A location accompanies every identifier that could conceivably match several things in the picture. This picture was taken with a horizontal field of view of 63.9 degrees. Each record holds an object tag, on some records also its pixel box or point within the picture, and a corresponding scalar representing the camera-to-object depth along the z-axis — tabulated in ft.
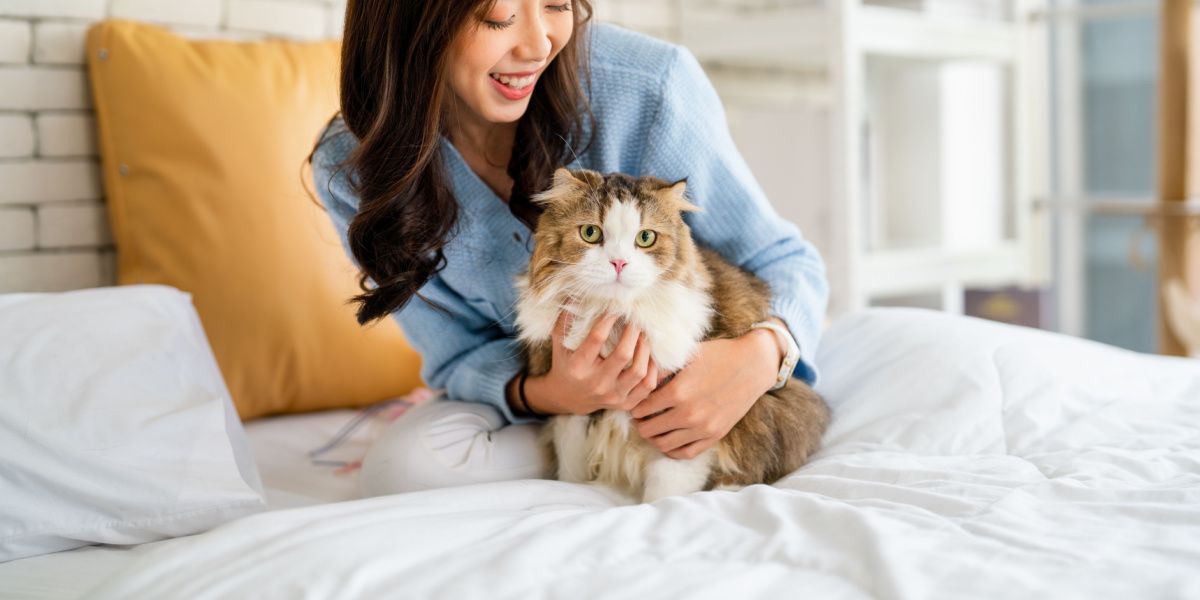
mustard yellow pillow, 6.22
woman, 4.35
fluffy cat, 4.03
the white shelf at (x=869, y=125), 8.46
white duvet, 2.88
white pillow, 4.08
